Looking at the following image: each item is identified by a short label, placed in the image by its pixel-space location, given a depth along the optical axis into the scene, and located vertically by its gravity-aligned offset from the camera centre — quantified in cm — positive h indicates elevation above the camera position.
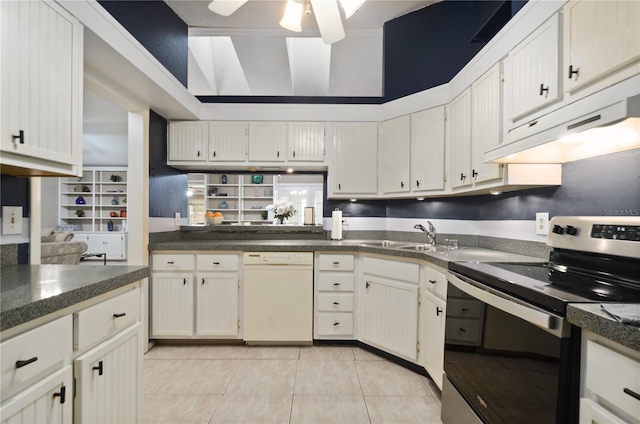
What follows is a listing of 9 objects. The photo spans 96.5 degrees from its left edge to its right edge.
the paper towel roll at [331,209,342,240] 298 -16
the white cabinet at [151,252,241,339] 256 -82
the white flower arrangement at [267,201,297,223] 314 -1
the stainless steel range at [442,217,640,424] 88 -39
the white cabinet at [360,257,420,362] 217 -78
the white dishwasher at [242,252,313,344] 257 -80
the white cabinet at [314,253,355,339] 259 -80
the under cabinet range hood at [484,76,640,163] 89 +32
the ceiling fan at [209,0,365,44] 157 +113
